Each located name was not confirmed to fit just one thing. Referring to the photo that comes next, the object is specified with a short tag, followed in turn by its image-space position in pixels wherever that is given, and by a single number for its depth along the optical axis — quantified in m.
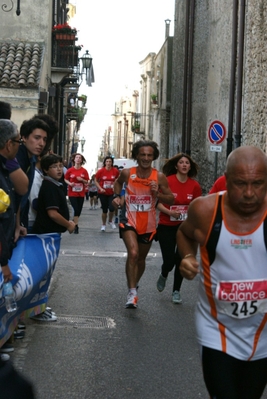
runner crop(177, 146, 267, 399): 3.94
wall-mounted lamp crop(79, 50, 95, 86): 34.03
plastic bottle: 5.95
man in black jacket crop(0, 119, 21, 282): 6.13
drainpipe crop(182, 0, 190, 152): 36.16
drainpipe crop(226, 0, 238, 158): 24.72
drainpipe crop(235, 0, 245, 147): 23.64
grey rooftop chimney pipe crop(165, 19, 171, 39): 52.39
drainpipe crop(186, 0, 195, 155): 35.31
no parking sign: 23.48
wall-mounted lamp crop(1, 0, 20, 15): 28.39
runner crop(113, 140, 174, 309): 8.94
